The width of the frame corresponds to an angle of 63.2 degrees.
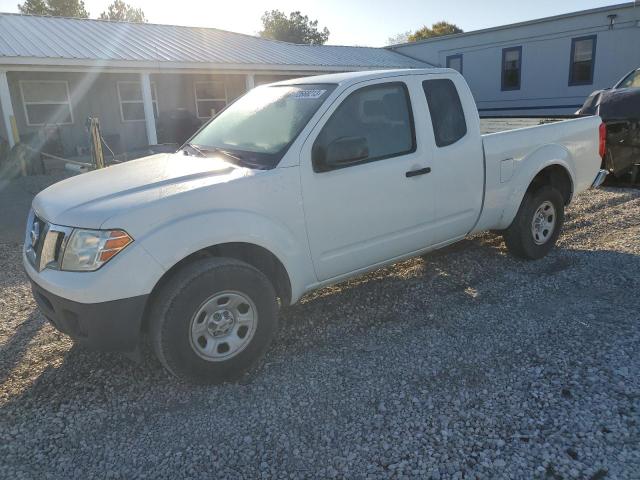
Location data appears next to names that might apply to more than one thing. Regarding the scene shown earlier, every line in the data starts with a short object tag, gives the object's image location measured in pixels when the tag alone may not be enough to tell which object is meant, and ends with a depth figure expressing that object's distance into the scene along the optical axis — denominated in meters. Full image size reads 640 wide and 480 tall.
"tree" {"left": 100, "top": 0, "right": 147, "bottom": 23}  63.29
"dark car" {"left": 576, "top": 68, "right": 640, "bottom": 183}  8.38
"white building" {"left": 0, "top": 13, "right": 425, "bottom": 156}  14.30
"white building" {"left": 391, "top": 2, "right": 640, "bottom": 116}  17.09
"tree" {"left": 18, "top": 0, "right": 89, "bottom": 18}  49.88
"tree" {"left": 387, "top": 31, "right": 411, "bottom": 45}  71.50
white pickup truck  3.01
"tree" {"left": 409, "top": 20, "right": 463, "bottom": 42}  45.91
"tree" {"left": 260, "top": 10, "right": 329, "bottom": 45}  58.56
